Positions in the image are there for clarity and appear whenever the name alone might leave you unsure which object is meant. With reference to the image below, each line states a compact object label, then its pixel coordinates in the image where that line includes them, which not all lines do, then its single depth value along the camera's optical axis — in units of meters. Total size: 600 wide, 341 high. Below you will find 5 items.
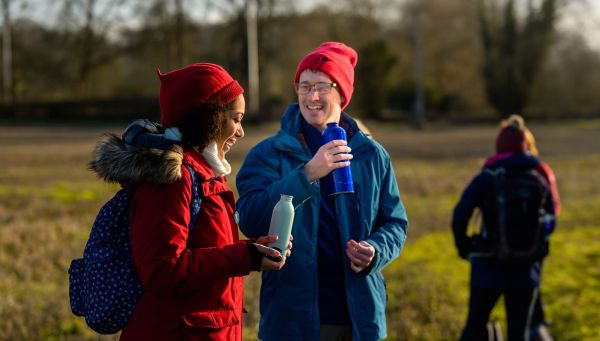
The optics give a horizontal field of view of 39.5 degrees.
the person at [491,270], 4.76
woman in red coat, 2.42
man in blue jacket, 3.20
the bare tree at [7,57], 46.12
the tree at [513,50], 52.66
